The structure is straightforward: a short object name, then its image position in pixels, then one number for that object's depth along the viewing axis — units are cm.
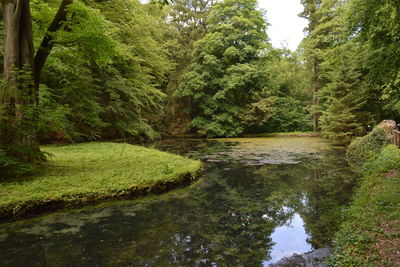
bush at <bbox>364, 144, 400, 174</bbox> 743
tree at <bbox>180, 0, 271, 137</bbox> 2630
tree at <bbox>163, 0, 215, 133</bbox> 2847
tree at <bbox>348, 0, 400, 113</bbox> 483
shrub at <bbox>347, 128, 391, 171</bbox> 1107
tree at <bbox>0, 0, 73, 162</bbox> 609
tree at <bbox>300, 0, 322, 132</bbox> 2708
